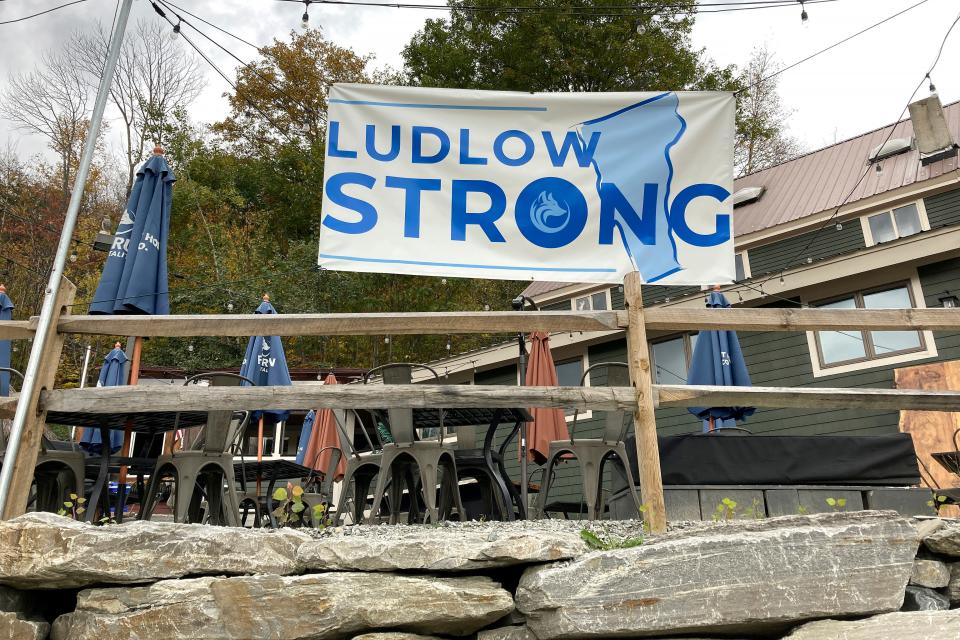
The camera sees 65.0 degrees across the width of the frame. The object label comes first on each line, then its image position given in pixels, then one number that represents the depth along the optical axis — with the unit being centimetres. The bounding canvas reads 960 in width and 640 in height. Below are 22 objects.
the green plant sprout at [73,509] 372
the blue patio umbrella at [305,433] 888
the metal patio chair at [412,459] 406
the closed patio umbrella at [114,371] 683
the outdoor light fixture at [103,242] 810
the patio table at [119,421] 418
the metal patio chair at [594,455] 442
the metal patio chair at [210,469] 411
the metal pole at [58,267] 339
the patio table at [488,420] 456
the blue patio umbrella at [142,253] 586
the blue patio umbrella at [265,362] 680
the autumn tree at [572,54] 2016
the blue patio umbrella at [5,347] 550
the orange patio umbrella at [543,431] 640
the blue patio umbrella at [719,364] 699
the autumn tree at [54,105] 2088
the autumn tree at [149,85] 2255
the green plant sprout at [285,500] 347
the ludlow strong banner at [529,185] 418
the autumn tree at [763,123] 2317
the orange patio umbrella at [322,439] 766
